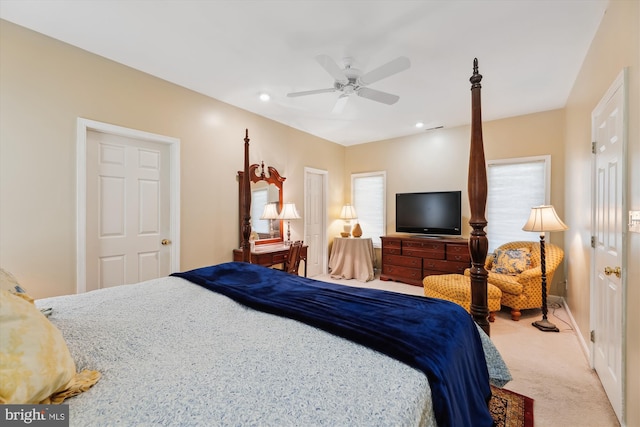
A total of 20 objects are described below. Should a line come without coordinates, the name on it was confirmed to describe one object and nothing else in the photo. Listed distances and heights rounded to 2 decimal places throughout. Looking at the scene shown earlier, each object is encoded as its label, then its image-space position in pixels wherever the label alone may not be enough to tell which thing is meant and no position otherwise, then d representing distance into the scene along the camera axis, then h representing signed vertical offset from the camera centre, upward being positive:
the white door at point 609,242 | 1.65 -0.19
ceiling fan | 2.26 +1.19
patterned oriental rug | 1.70 -1.27
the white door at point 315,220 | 5.15 -0.16
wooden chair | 3.92 -0.67
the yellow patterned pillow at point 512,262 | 3.55 -0.64
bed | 0.75 -0.52
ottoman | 3.05 -0.89
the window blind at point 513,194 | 4.07 +0.28
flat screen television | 4.64 -0.02
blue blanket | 1.00 -0.51
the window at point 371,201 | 5.61 +0.21
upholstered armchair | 3.27 -0.79
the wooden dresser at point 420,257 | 4.33 -0.75
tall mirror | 4.14 +0.13
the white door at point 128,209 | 2.65 +0.02
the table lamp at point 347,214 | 5.63 -0.05
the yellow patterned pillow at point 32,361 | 0.67 -0.40
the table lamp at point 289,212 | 4.32 -0.02
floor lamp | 2.97 -0.16
